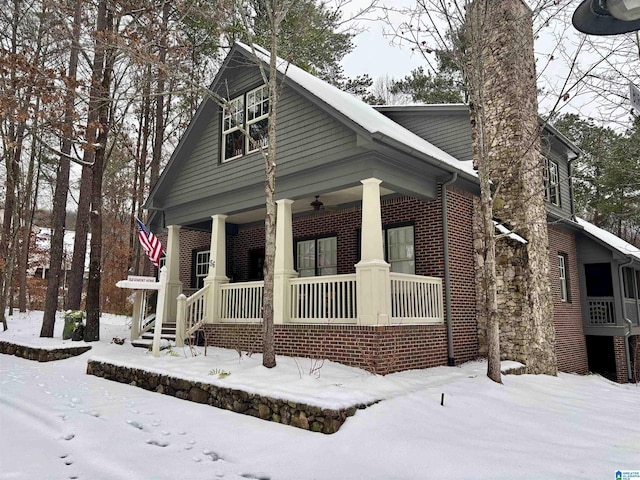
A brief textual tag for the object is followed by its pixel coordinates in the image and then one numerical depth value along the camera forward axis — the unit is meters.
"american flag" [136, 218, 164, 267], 9.39
